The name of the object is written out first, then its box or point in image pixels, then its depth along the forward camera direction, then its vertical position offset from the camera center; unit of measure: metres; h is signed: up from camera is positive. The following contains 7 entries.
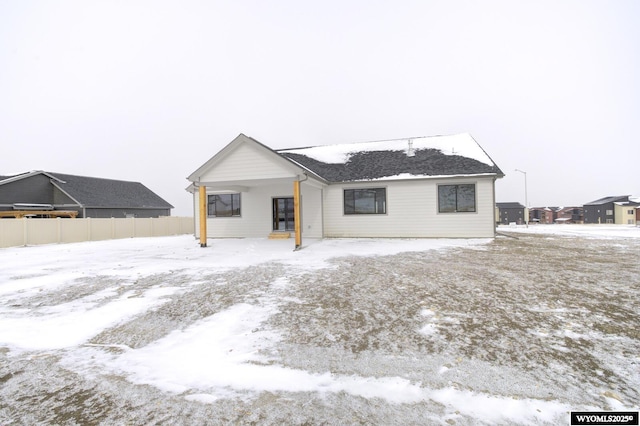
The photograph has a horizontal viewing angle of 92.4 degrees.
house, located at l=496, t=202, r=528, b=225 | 84.88 -0.08
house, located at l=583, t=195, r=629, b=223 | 69.94 +0.62
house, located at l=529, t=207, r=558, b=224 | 101.62 -0.28
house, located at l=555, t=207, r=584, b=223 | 93.11 -0.70
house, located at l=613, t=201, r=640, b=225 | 64.88 -0.03
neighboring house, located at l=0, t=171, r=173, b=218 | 24.12 +2.19
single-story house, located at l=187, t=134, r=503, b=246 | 13.34 +1.31
